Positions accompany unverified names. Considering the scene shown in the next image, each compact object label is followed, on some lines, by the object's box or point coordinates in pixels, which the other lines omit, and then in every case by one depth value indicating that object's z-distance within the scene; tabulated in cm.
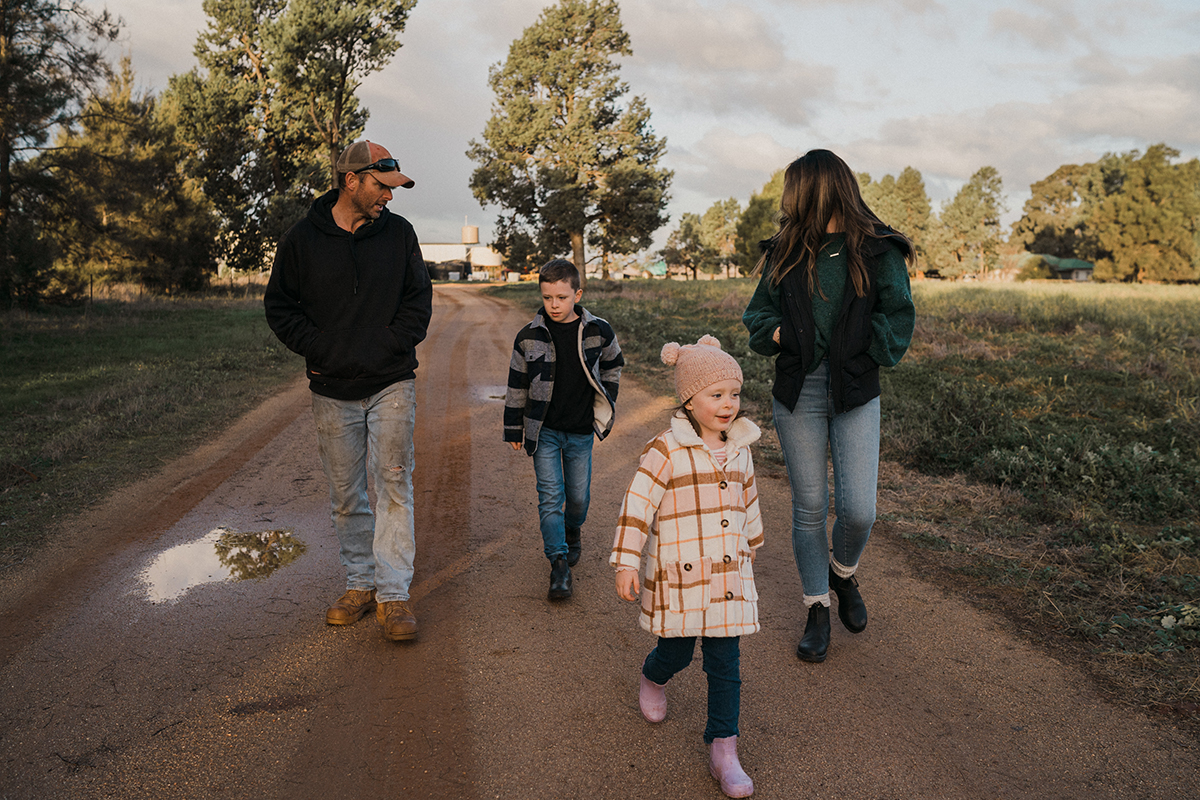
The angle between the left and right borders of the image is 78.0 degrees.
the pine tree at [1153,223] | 5078
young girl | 262
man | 365
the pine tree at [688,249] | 6944
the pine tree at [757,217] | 5388
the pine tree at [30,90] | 1341
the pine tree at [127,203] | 1552
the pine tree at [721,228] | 7669
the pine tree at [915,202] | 7288
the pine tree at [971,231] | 7169
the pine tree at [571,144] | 3409
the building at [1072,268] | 7484
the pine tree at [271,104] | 3297
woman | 337
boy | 427
